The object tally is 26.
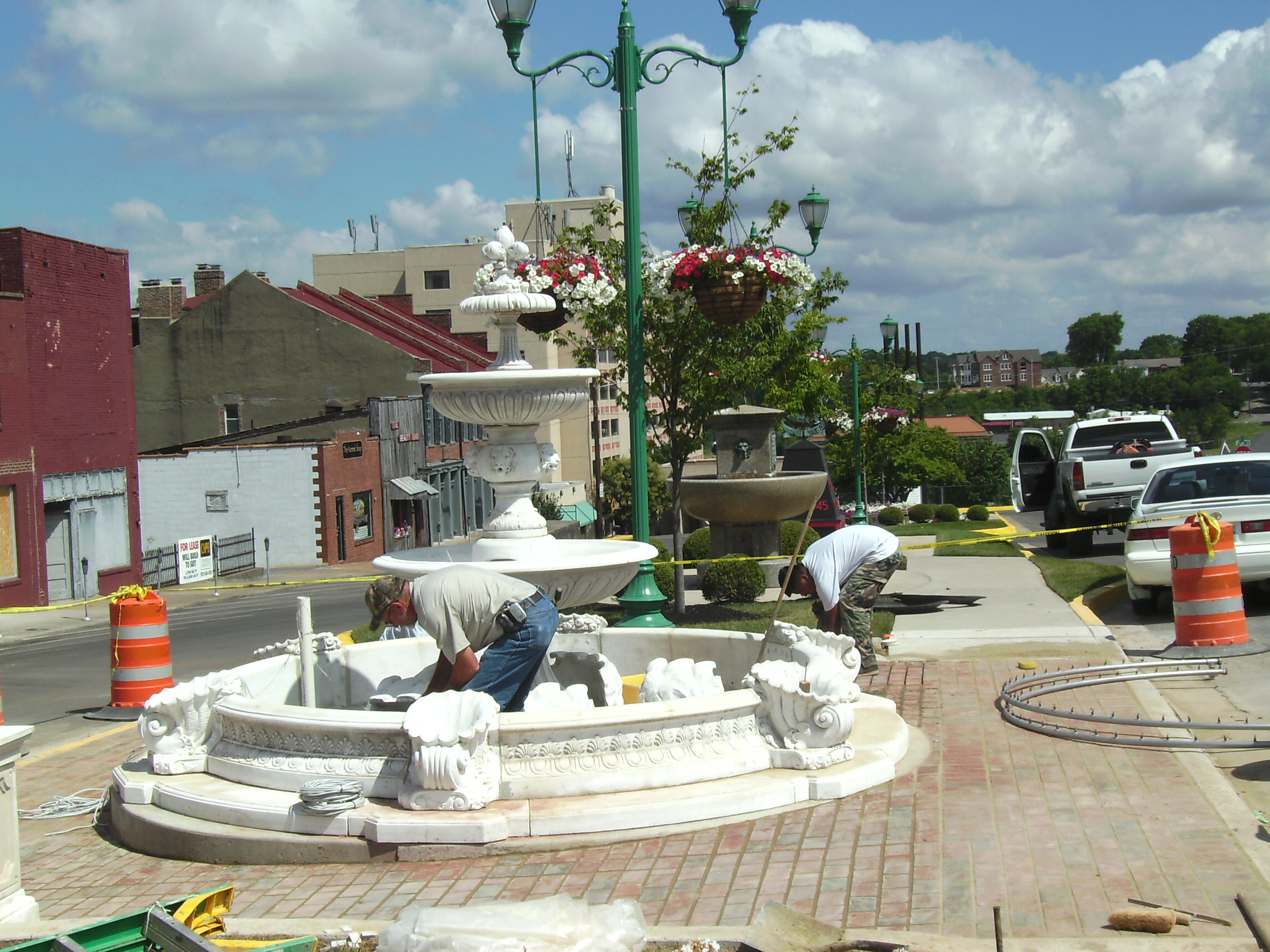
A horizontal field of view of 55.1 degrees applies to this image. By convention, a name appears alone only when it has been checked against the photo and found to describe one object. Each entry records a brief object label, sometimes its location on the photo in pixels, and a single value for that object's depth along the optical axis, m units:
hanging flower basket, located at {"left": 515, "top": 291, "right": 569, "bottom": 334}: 10.21
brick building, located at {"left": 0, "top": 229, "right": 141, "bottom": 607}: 25.45
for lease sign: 27.80
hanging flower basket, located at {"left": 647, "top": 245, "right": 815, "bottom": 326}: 10.52
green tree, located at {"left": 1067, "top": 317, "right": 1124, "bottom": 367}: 163.75
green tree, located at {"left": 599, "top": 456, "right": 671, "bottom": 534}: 54.38
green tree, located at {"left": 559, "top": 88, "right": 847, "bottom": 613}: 14.43
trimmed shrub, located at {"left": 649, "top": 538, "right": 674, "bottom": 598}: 14.64
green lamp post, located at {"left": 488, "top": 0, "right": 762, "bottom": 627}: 10.94
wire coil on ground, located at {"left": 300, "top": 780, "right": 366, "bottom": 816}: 5.71
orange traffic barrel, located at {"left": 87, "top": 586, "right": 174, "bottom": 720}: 10.70
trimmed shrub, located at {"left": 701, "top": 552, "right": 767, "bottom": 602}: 14.89
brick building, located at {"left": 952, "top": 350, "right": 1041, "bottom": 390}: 195.12
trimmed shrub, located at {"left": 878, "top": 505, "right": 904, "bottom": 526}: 34.96
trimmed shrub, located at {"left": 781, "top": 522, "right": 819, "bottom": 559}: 16.94
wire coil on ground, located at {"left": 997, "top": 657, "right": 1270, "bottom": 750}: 6.77
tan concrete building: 68.31
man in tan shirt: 6.28
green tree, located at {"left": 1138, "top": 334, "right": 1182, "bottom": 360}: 183.88
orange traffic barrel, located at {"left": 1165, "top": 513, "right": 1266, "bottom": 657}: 9.86
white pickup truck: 18.02
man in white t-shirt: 9.34
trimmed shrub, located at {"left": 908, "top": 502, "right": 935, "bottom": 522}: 37.62
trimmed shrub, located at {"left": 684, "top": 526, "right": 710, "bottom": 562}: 17.78
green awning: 49.38
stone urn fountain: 16.03
